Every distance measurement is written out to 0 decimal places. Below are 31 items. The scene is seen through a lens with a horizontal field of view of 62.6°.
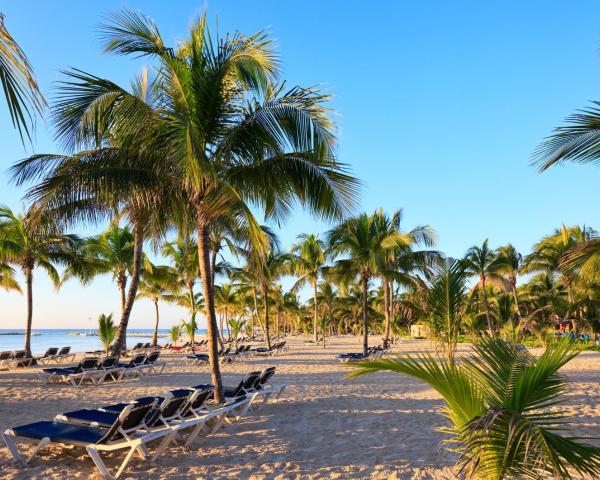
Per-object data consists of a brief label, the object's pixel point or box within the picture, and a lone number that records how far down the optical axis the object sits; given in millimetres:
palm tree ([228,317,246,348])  29841
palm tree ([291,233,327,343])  30688
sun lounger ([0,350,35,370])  16859
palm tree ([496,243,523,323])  37000
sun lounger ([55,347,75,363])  18303
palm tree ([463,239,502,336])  36625
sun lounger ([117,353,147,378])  14053
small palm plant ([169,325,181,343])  28956
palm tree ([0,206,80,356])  18172
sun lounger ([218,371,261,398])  8688
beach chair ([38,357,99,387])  12414
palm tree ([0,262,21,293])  22250
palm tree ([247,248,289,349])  26266
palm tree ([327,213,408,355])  20359
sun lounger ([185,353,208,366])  17656
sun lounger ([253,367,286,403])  8979
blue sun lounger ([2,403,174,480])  5090
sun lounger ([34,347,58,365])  17812
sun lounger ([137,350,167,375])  14842
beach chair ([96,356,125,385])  12969
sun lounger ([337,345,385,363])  18966
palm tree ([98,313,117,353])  19031
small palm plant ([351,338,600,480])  2627
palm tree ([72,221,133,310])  22641
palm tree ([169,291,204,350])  41406
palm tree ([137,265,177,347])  28453
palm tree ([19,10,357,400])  8047
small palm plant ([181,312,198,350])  24012
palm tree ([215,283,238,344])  39344
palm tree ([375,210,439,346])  23500
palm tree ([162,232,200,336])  25062
